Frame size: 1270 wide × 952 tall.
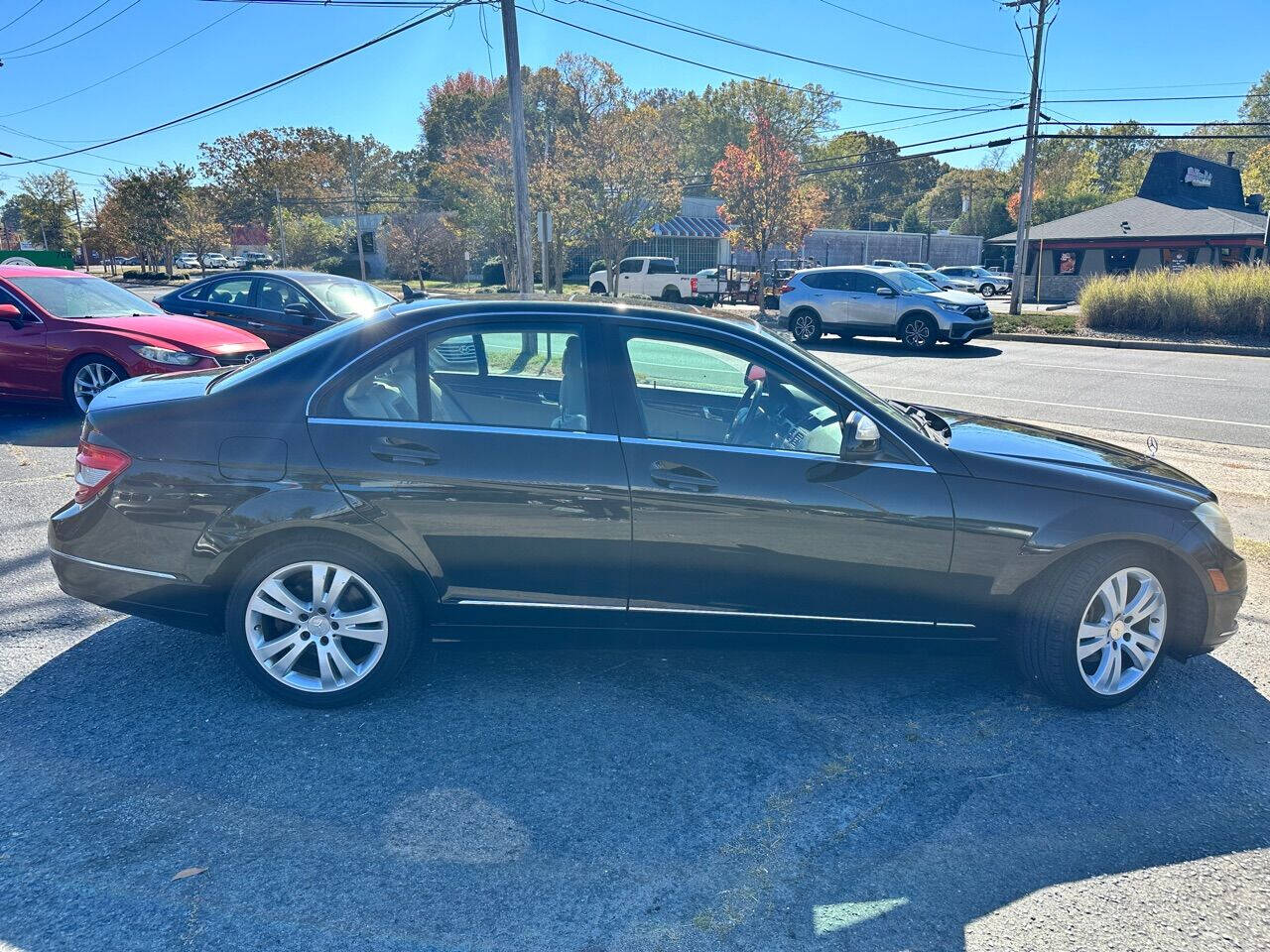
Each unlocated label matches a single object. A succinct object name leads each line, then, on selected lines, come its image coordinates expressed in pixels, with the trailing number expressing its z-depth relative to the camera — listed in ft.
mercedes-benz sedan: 11.19
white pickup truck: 100.99
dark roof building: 123.13
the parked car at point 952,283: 125.46
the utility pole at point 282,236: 173.76
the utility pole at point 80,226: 233.55
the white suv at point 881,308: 60.23
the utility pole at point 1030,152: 84.28
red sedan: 27.73
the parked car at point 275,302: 35.68
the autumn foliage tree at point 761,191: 92.53
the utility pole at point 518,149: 45.37
